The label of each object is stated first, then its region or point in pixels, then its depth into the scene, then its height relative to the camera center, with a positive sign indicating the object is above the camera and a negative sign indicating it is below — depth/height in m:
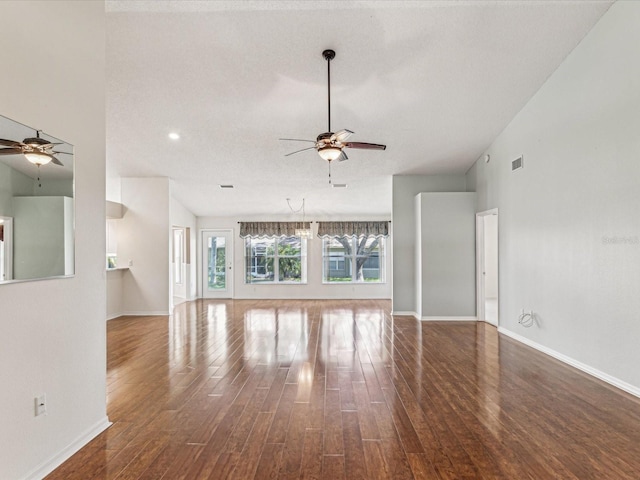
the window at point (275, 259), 9.42 -0.49
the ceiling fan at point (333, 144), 3.37 +1.00
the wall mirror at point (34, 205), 1.79 +0.22
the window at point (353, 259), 9.34 -0.49
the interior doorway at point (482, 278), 6.17 -0.68
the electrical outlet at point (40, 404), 1.93 -0.93
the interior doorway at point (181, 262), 8.95 -0.53
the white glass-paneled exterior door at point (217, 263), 9.38 -0.59
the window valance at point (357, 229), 9.14 +0.33
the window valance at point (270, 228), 9.20 +0.36
